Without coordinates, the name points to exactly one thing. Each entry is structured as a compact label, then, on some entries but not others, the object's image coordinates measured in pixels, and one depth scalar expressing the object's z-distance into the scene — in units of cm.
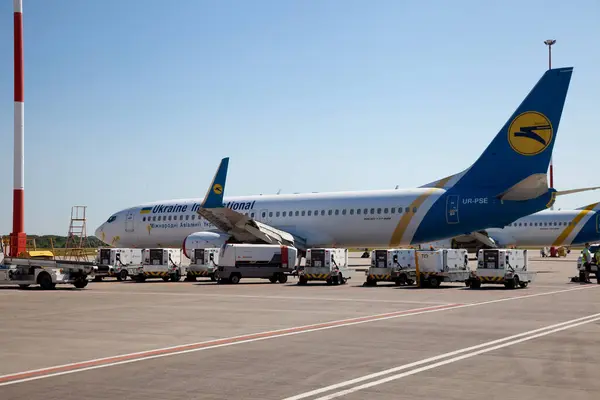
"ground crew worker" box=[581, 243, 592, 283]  3284
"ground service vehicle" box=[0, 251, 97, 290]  2848
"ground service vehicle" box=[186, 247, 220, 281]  3597
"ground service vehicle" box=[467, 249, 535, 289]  2850
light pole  6460
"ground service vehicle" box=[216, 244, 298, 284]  3350
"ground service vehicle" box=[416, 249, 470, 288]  2984
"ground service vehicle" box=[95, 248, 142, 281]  3672
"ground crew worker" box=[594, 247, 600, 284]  3247
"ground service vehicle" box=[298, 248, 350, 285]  3206
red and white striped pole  3631
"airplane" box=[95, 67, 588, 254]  3625
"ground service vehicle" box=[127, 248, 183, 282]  3566
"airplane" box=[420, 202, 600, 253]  5916
